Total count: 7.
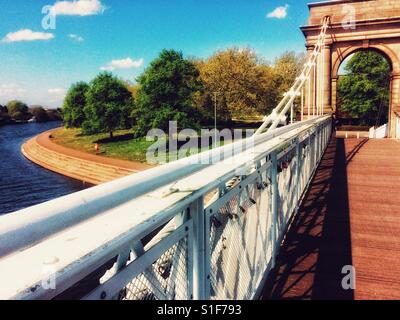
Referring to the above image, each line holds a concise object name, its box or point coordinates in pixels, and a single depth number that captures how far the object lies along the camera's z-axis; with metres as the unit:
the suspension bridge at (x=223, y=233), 0.79
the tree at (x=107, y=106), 36.25
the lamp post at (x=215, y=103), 33.85
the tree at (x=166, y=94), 29.61
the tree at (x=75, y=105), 45.97
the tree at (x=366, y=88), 35.50
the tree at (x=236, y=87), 34.94
